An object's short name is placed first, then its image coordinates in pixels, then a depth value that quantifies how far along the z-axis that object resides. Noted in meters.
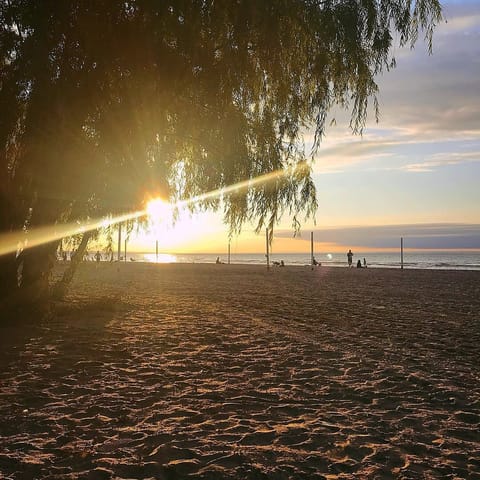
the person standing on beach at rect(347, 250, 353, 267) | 50.12
